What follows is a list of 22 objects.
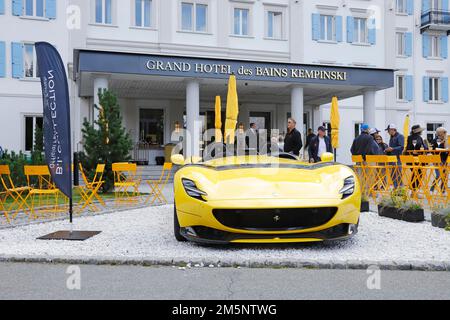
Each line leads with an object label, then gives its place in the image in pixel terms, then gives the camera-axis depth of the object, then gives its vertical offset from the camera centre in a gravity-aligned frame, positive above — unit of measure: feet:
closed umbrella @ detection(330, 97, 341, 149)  43.19 +3.12
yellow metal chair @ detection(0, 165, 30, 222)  23.59 -2.56
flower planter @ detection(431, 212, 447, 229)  20.95 -2.98
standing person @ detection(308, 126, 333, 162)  38.40 +0.86
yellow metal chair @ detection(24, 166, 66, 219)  24.72 -3.05
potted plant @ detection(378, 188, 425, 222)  23.13 -2.70
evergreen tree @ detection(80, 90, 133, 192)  38.86 +1.40
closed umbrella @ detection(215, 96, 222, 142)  46.66 +3.61
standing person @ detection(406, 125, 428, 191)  38.24 +1.21
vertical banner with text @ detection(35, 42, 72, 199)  19.98 +2.25
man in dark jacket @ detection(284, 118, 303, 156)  33.19 +1.17
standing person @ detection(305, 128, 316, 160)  39.81 +1.73
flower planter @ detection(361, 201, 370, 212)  27.06 -2.96
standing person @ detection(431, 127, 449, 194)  34.35 +1.09
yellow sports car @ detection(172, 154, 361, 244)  15.72 -1.76
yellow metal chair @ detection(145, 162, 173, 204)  31.68 -3.06
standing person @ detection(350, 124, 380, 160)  34.55 +0.83
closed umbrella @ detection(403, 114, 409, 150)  65.28 +3.93
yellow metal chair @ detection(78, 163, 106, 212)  27.35 -2.70
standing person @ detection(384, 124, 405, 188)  39.99 +1.11
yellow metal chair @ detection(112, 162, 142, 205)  30.32 -2.96
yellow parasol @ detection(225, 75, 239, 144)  36.65 +3.74
